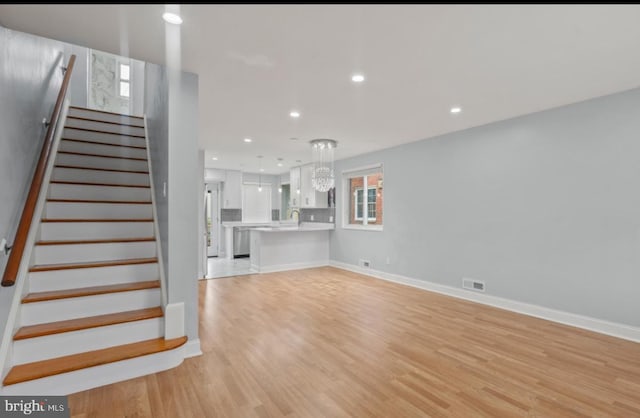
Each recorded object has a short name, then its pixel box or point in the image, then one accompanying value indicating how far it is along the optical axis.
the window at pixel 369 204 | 6.33
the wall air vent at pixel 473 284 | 4.15
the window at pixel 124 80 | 6.46
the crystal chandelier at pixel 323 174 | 5.10
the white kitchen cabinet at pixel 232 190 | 8.29
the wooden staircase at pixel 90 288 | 2.05
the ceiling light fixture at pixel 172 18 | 1.87
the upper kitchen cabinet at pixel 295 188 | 7.78
